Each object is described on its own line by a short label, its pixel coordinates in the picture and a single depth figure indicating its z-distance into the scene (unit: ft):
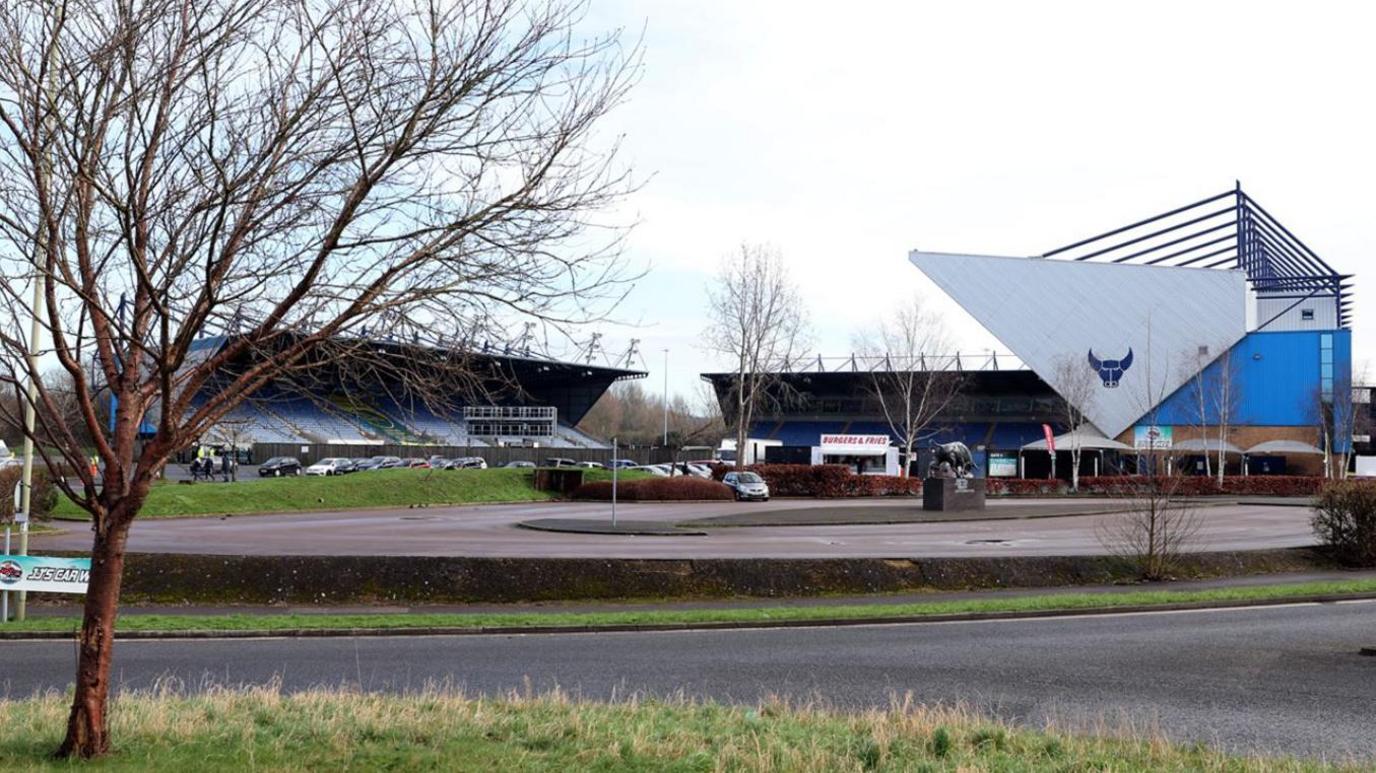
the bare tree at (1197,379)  235.32
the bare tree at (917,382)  214.71
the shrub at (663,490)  159.84
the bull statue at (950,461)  140.56
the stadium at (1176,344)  234.58
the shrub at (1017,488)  182.60
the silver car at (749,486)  163.63
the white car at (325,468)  207.04
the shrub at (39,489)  102.53
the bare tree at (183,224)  22.39
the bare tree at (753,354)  193.57
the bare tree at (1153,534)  74.28
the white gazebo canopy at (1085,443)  205.69
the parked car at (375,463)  217.50
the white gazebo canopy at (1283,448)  226.99
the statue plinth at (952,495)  136.56
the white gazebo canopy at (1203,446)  218.79
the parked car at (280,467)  214.07
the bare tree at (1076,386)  236.84
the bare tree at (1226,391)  217.56
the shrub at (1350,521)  81.56
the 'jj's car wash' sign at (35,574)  53.62
